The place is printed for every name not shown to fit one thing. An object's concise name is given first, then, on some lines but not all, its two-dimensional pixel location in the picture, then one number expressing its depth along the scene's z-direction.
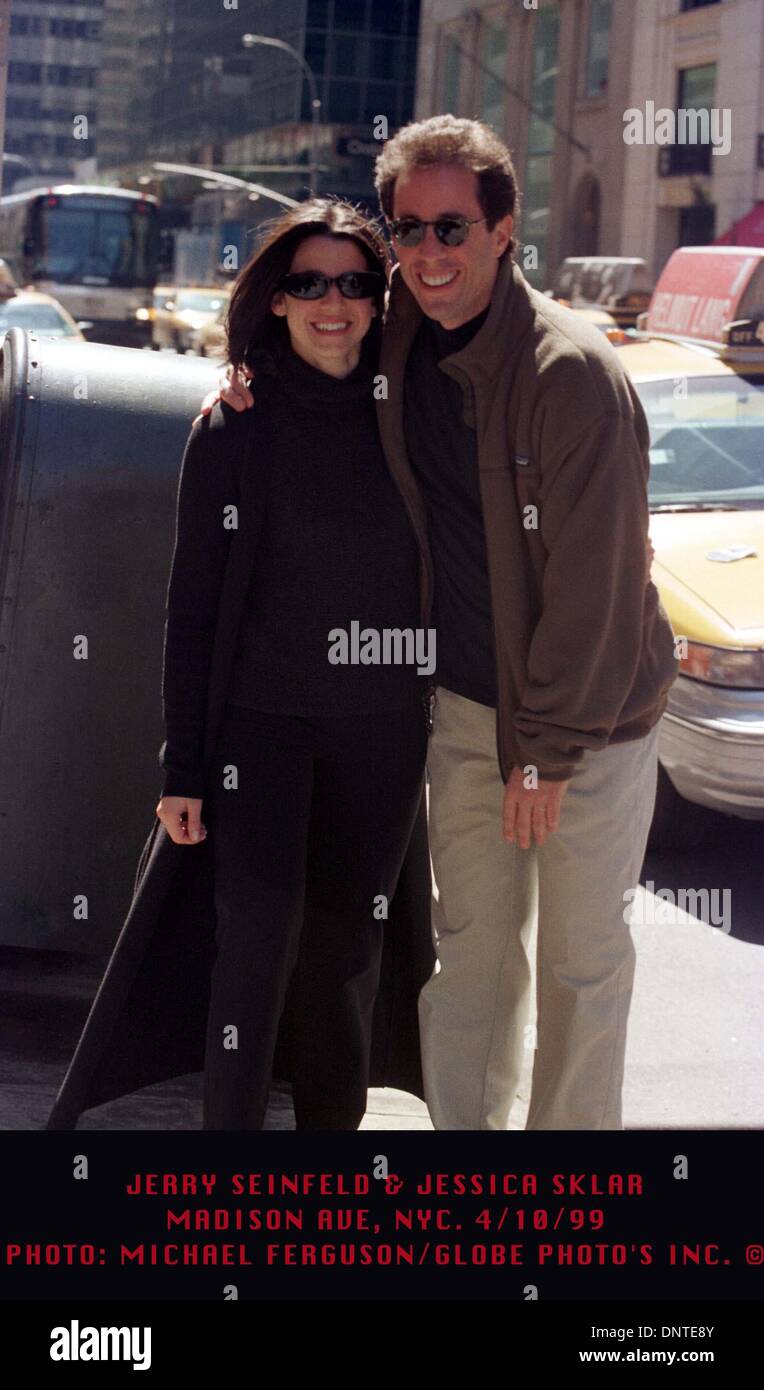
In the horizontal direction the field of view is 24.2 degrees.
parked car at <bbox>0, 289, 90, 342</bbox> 17.12
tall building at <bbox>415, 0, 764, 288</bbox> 34.00
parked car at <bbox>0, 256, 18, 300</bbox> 18.44
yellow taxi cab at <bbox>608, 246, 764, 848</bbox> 5.61
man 2.88
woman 3.00
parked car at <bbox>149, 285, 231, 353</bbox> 32.91
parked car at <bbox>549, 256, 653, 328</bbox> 16.25
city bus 31.86
